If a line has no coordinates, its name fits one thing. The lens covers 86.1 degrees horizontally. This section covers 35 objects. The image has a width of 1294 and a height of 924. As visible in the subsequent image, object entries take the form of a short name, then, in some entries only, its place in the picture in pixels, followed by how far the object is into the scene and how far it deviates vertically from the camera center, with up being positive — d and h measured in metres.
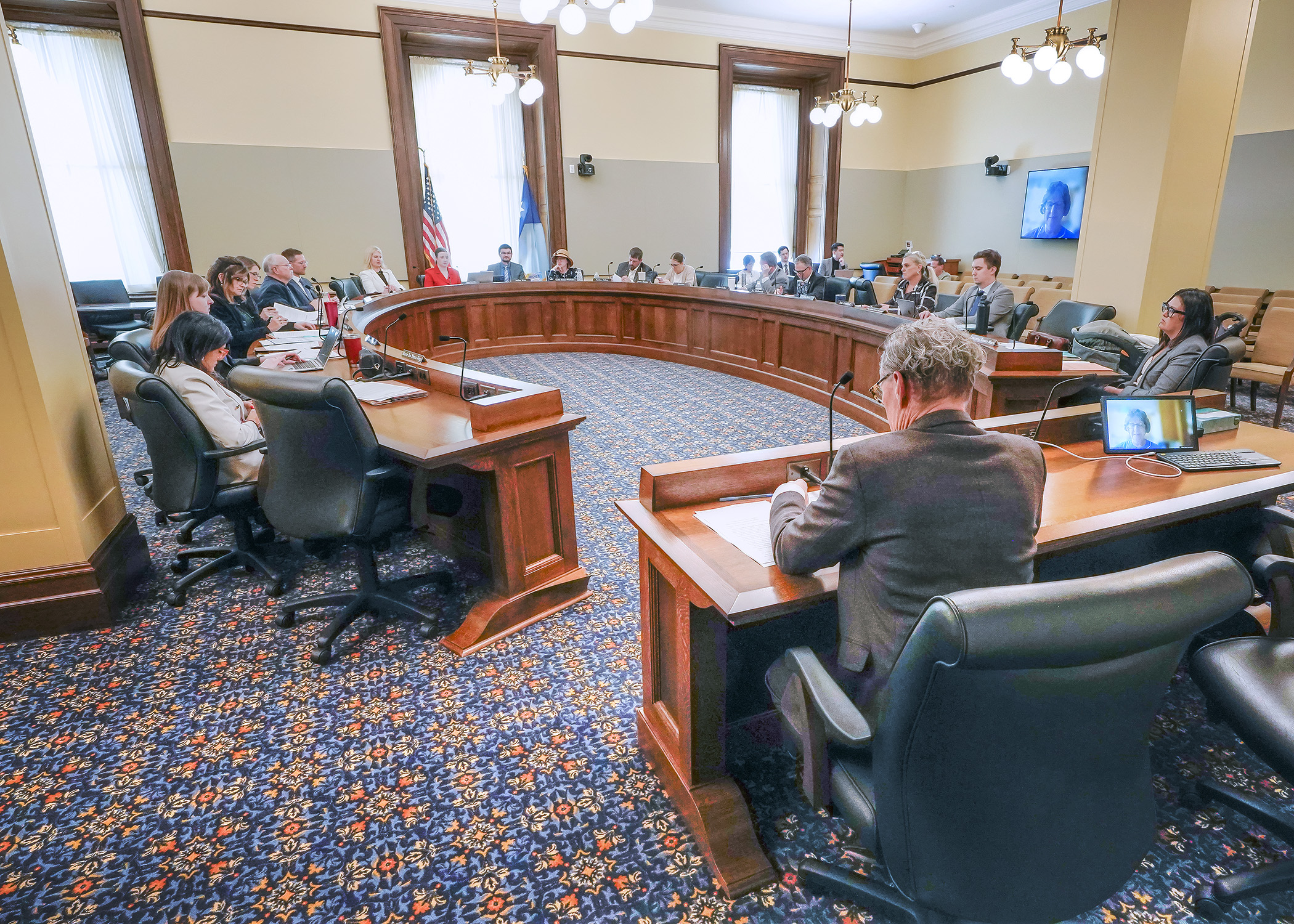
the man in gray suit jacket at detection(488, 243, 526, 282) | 8.07 -0.14
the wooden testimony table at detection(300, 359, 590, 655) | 2.28 -0.77
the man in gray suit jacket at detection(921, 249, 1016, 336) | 4.75 -0.36
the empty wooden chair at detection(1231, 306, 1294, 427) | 4.74 -0.82
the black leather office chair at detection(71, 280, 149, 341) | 6.61 -0.34
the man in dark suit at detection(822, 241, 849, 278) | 7.16 -0.16
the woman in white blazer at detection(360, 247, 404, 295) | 7.14 -0.19
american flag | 8.08 +0.40
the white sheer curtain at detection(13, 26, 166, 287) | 6.85 +1.13
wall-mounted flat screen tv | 8.30 +0.44
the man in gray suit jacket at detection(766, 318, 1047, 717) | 1.17 -0.44
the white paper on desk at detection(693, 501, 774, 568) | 1.50 -0.61
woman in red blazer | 7.91 -0.17
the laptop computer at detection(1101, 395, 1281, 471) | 2.11 -0.55
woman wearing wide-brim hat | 8.05 -0.18
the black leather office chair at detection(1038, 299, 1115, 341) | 4.52 -0.49
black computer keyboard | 1.95 -0.61
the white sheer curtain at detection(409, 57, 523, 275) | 8.23 +1.19
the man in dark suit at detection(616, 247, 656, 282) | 8.05 -0.19
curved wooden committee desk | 4.82 -0.70
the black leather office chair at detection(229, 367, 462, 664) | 2.09 -0.64
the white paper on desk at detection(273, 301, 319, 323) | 4.46 -0.34
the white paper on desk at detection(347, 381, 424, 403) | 2.81 -0.53
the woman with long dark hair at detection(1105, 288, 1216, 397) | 3.03 -0.42
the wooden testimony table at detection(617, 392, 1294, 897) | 1.40 -0.64
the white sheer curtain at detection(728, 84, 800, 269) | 10.00 +1.15
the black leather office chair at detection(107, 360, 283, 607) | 2.39 -0.66
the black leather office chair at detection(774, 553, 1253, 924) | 0.83 -0.65
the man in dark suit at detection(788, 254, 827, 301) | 6.26 -0.30
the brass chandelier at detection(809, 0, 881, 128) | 7.29 +1.46
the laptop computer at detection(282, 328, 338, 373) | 3.39 -0.48
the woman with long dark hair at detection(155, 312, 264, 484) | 2.54 -0.41
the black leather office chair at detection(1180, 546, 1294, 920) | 1.31 -0.88
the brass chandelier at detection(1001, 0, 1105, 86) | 5.18 +1.38
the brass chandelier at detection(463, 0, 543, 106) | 6.39 +1.53
